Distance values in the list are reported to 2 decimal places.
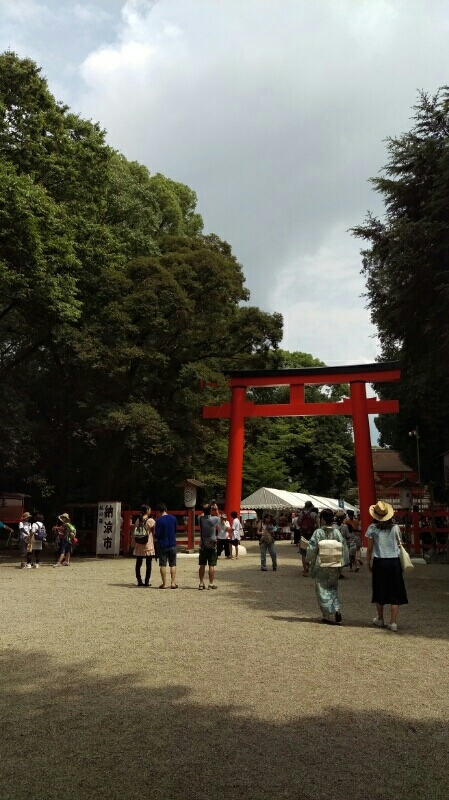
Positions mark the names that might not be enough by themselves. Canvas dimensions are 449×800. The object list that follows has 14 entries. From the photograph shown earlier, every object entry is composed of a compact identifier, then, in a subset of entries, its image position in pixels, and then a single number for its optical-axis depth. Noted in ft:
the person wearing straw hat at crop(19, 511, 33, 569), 56.54
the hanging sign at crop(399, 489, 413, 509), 67.26
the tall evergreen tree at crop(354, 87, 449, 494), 37.58
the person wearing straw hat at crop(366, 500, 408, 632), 25.70
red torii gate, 71.67
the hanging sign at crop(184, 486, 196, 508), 71.51
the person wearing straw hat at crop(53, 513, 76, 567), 55.36
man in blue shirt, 37.42
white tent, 96.84
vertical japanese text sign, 68.69
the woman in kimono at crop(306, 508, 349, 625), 26.99
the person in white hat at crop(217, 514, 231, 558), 61.98
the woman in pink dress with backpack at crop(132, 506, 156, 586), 39.63
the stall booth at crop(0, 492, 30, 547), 72.64
